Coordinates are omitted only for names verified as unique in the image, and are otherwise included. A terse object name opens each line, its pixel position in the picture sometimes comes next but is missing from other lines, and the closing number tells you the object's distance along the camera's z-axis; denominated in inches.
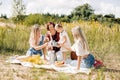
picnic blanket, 163.2
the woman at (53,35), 191.0
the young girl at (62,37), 185.6
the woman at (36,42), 192.3
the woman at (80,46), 165.1
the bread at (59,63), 177.4
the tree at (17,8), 519.4
